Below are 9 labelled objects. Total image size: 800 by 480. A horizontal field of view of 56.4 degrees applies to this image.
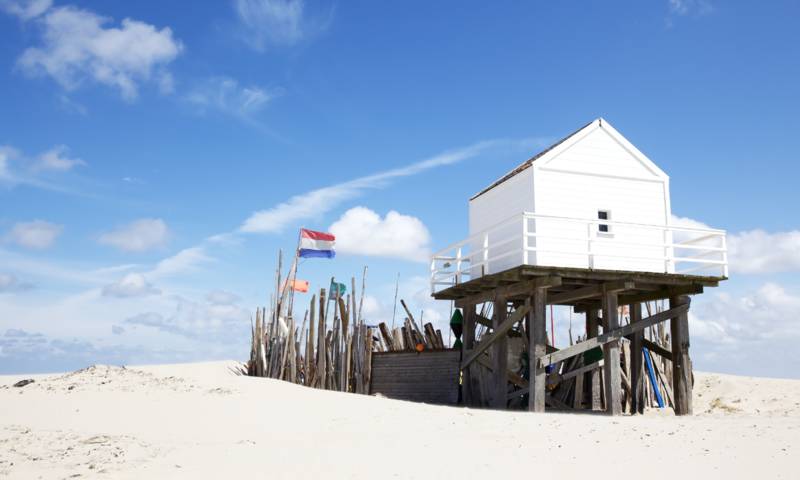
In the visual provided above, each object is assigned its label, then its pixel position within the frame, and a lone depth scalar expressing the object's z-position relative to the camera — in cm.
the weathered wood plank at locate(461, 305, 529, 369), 1945
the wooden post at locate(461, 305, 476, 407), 2209
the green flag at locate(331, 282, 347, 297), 2482
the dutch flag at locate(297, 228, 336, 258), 2656
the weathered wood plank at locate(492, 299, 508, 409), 2012
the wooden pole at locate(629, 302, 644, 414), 2119
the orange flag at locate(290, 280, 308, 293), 2619
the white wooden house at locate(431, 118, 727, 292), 1945
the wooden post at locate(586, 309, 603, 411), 2259
